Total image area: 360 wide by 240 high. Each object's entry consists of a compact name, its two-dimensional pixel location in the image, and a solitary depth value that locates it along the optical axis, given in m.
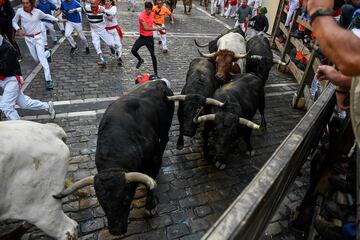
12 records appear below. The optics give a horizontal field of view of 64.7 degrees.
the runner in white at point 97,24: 10.72
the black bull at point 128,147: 3.72
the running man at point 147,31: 10.13
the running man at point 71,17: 11.29
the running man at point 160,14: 12.45
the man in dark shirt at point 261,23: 13.71
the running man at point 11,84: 5.98
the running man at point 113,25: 10.93
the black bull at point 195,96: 6.16
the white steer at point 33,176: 3.42
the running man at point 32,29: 8.83
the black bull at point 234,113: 5.58
